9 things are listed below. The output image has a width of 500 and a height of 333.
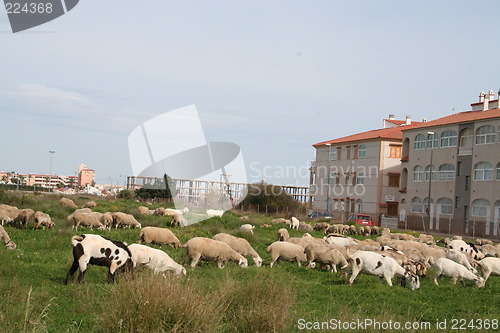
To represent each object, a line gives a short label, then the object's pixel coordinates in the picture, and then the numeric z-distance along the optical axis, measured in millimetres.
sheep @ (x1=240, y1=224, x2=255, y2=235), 32762
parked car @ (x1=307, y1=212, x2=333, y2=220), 63406
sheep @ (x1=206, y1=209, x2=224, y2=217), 46394
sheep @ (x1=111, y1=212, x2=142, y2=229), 31828
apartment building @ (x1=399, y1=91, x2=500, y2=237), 59781
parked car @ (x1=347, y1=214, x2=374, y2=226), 59219
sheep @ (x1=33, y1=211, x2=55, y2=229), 28609
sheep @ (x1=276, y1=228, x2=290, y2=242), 30480
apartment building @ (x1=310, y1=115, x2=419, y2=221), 79625
